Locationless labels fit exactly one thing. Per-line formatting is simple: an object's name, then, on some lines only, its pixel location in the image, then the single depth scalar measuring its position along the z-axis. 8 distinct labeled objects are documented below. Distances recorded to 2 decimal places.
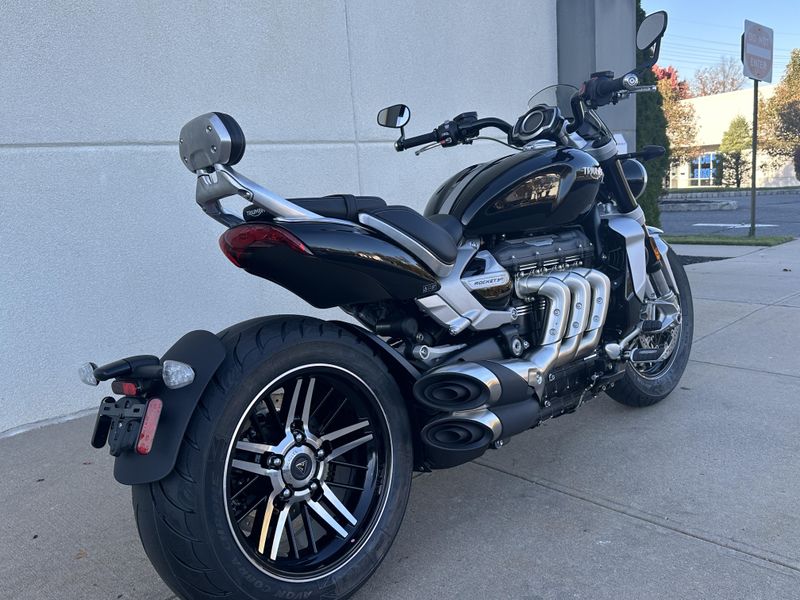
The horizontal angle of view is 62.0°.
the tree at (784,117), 30.83
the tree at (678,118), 29.82
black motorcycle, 1.75
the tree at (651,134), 8.07
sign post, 9.73
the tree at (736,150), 34.78
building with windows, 36.69
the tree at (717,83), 51.84
